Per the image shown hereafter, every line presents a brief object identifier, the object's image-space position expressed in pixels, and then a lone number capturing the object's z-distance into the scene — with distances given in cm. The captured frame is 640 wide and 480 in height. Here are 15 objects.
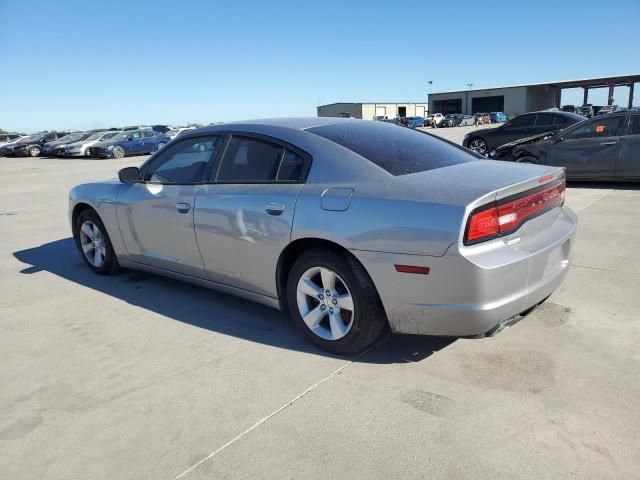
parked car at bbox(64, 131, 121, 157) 2669
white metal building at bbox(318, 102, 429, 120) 8400
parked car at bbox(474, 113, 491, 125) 6250
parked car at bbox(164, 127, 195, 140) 2927
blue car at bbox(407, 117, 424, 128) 6014
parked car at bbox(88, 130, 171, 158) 2588
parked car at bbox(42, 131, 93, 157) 2761
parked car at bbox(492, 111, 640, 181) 884
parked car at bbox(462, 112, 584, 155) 1445
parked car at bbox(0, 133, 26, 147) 3292
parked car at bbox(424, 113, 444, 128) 5891
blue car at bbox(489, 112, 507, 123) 6512
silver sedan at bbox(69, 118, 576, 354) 272
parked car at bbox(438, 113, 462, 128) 5856
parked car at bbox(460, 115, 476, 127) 5994
